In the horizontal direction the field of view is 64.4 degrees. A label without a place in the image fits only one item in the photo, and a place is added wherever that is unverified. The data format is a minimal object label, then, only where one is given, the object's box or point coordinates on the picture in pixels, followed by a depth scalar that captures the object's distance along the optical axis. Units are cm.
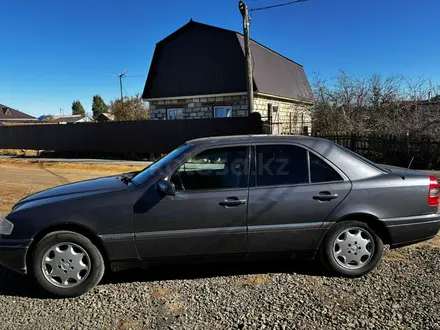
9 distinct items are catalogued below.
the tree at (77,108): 9519
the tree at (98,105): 7615
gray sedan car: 344
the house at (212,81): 1841
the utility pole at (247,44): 1363
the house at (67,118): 7685
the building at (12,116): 6988
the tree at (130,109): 3200
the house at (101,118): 3616
